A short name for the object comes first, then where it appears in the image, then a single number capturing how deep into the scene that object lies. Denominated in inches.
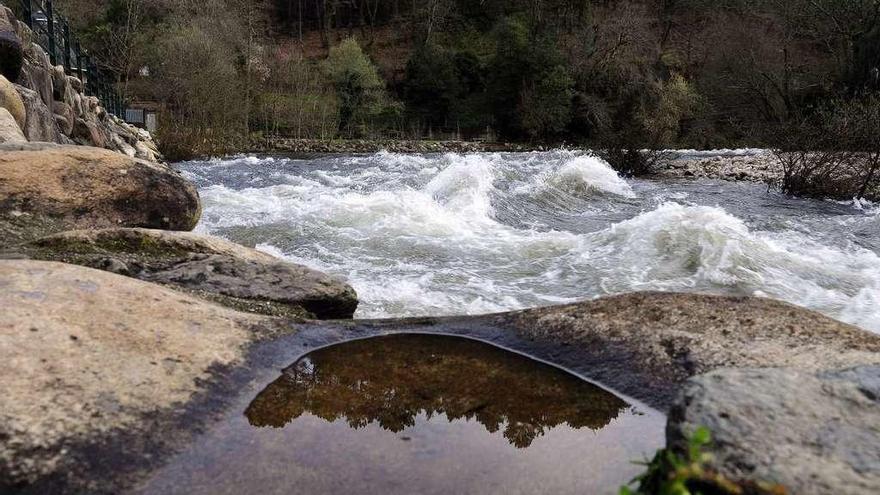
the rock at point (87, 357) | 71.7
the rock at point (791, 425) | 56.6
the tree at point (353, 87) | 1540.4
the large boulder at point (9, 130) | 219.4
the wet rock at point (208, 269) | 137.2
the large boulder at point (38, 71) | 331.7
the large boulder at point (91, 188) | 166.6
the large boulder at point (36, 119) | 283.6
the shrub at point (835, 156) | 472.7
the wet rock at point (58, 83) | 414.6
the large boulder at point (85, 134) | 414.9
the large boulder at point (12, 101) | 256.5
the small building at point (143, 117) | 1048.8
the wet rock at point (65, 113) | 386.9
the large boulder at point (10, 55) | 289.1
